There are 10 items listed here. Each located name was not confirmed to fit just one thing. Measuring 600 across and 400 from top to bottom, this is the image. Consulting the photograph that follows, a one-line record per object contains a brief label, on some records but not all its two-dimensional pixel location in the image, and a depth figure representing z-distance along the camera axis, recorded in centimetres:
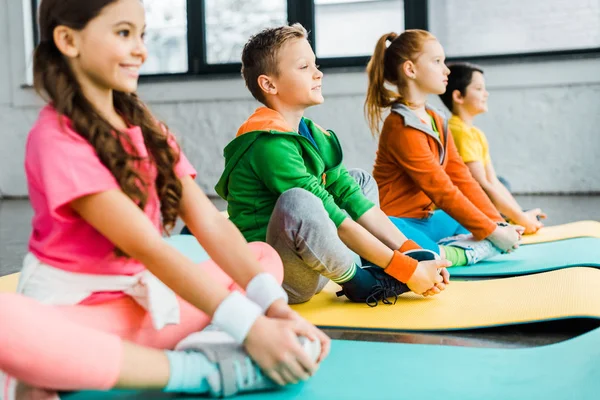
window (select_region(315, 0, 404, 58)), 450
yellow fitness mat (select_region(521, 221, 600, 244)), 235
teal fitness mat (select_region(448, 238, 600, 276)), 187
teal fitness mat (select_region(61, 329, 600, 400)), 99
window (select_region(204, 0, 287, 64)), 473
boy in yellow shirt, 256
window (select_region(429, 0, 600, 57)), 405
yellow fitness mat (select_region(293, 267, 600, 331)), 138
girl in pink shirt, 87
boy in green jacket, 144
